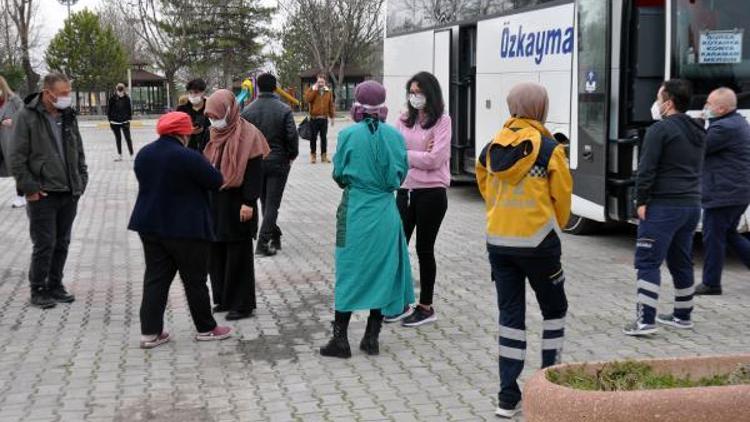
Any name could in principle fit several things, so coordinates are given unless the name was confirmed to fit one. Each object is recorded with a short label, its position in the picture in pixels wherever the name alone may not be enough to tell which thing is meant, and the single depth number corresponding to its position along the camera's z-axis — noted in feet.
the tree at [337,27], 176.55
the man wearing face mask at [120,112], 72.33
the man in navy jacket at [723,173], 25.50
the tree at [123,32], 257.16
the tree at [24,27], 170.40
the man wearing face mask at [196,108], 28.40
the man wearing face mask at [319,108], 69.92
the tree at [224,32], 214.48
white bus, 29.89
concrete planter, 11.65
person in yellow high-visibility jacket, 15.96
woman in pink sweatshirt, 22.27
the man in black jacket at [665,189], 21.31
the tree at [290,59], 220.49
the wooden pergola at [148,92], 196.85
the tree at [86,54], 192.03
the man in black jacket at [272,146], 31.58
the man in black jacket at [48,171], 24.53
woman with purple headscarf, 19.67
